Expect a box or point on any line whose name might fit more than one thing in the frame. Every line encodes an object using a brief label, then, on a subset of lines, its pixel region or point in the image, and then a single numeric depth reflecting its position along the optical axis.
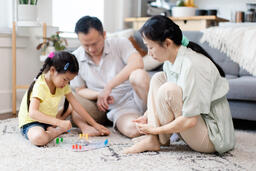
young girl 1.75
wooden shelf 4.01
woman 1.46
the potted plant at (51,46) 3.03
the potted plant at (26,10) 2.90
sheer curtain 2.98
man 2.02
